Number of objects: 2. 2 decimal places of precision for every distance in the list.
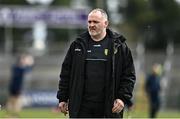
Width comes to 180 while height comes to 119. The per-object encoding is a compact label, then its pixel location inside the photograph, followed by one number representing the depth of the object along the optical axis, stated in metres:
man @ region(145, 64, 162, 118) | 50.12
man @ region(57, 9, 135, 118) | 19.23
